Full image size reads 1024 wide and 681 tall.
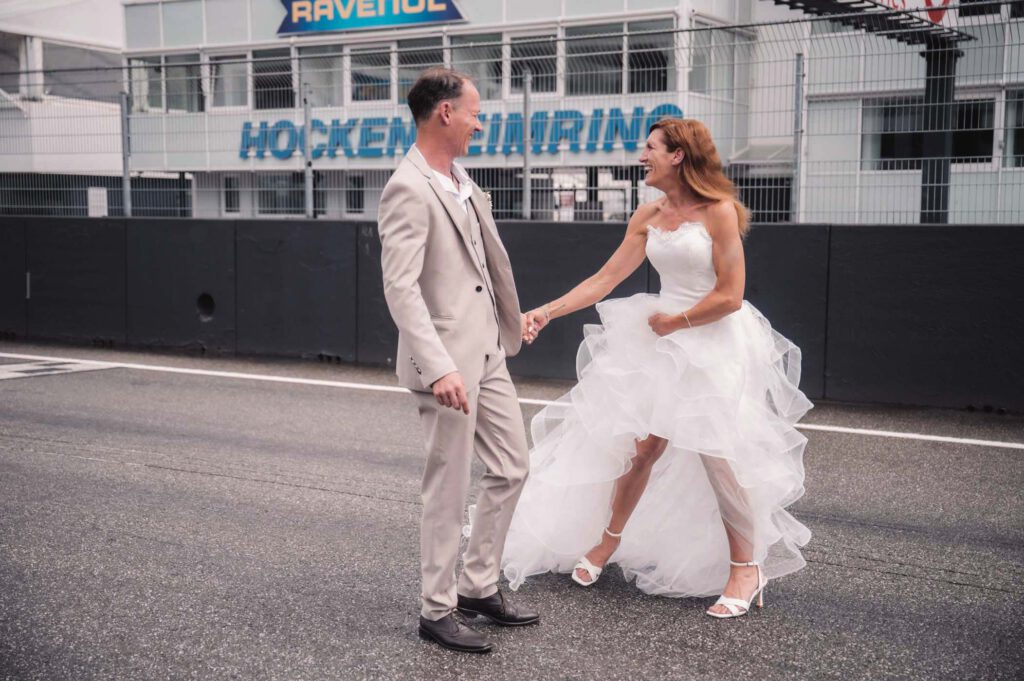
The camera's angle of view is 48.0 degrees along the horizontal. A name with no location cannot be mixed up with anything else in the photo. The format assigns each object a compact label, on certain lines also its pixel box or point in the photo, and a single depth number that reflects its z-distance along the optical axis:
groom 4.01
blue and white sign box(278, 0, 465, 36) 28.19
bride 4.66
